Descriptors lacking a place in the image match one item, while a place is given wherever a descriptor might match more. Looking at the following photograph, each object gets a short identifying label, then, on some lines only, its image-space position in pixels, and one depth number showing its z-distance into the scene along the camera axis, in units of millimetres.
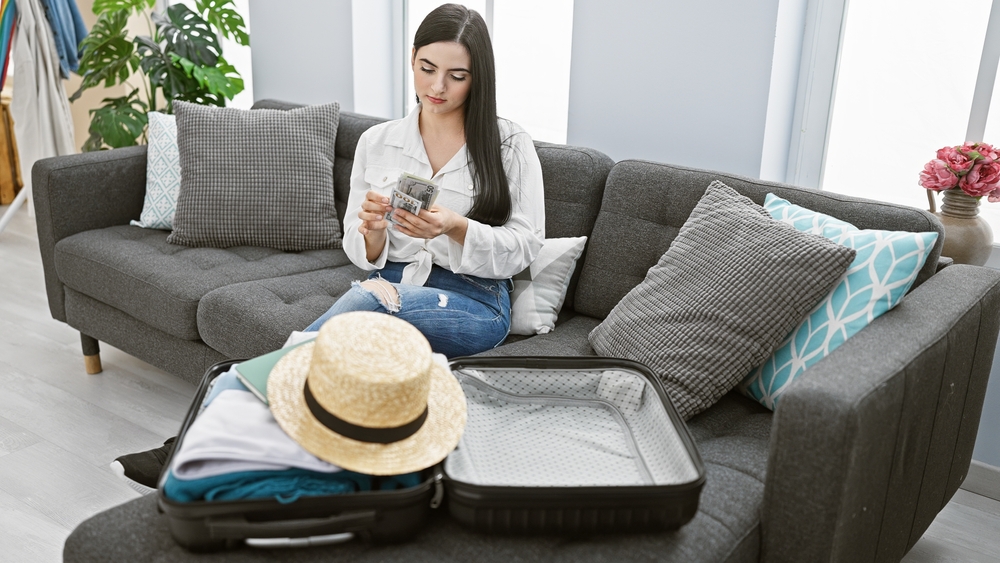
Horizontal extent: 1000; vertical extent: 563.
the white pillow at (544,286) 2133
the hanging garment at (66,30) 4121
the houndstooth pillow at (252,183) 2689
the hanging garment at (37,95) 4051
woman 1934
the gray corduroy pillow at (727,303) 1642
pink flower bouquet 1962
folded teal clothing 1152
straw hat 1154
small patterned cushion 2842
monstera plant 3457
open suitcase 1162
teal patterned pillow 1609
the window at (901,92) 2221
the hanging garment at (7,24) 4016
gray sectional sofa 1247
